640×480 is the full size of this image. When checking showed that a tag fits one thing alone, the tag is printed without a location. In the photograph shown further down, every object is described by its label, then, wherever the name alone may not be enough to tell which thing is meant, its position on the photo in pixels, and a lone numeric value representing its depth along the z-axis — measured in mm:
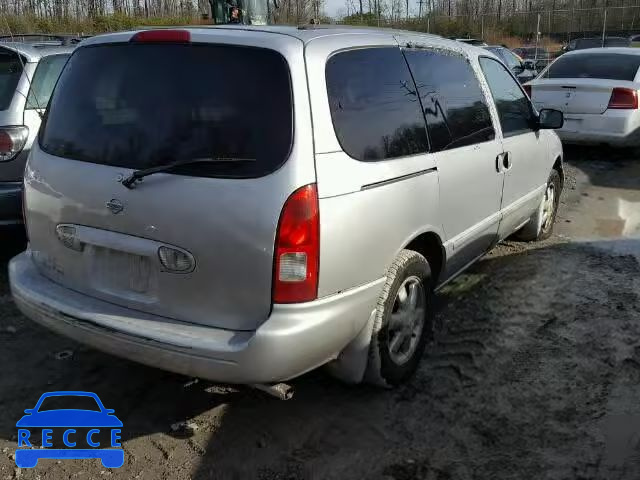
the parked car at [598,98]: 8852
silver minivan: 2619
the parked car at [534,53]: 27270
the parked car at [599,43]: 25356
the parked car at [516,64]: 15117
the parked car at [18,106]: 4898
